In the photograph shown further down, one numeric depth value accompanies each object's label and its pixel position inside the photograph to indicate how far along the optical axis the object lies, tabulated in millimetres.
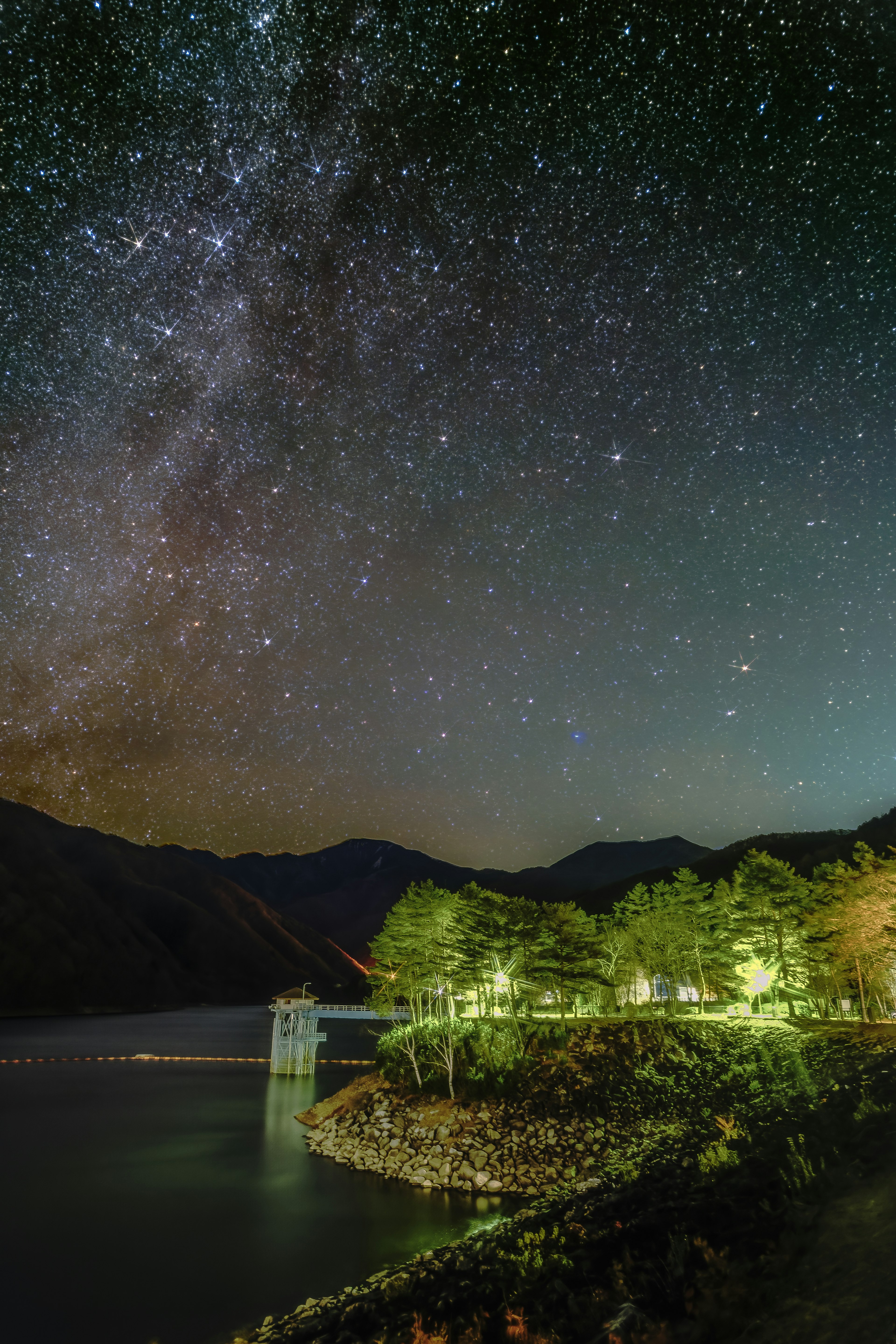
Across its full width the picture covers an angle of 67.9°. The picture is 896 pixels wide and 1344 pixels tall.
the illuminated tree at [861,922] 25266
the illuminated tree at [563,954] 36781
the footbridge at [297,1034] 55156
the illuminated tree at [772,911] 42062
